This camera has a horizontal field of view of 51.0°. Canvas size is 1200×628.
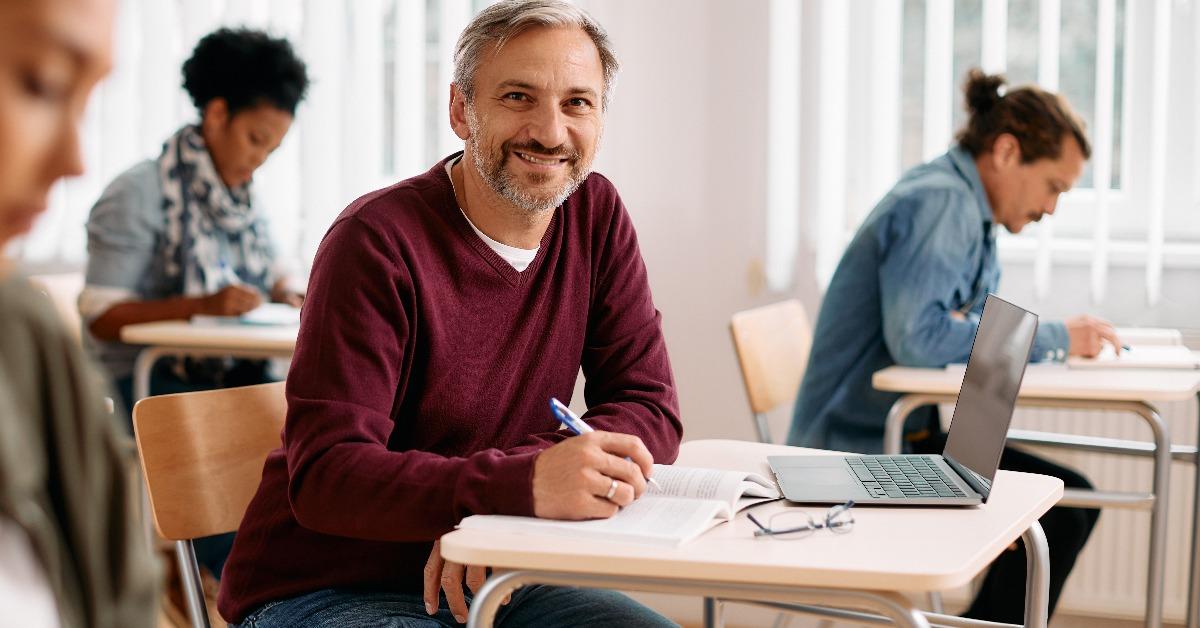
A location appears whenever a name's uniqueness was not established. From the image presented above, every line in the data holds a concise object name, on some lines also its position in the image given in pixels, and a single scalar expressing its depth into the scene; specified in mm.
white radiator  3051
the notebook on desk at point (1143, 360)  2475
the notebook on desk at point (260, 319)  2869
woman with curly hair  2930
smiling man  1303
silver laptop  1374
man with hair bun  2459
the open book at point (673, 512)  1170
